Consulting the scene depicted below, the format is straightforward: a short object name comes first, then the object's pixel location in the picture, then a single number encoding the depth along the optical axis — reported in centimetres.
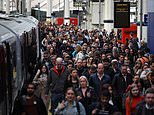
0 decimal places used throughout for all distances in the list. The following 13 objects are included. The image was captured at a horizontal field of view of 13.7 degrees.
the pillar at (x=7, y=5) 9118
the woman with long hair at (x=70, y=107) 965
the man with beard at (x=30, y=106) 1055
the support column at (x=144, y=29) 4021
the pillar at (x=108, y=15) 5262
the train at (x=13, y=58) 1139
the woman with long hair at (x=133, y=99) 1056
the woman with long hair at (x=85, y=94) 1119
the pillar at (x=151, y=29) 2849
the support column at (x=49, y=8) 9500
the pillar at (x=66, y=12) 8559
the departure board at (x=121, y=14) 2764
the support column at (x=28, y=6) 9179
